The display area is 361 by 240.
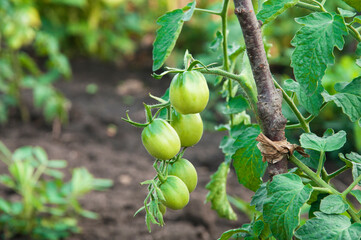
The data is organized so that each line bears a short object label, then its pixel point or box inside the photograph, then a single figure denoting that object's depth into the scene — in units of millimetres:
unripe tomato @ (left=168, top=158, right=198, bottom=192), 1908
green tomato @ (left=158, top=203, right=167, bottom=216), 1910
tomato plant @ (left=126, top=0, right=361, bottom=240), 1827
